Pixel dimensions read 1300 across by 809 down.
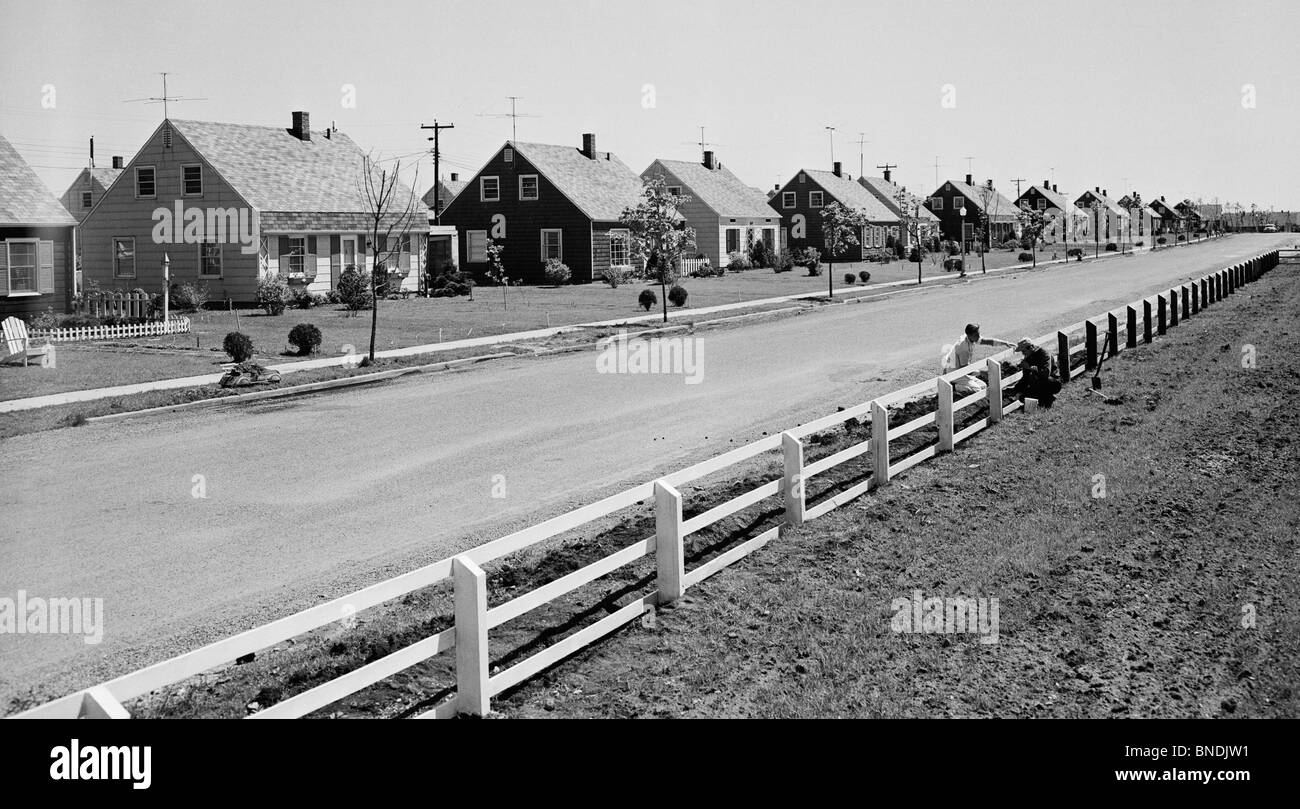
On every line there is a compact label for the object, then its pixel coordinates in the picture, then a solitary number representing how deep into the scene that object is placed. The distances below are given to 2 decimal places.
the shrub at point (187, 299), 40.69
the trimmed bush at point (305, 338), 27.80
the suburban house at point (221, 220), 44.00
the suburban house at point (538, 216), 61.31
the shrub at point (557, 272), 59.72
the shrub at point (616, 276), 57.96
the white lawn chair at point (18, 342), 26.53
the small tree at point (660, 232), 40.97
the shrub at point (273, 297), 40.16
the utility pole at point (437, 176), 76.61
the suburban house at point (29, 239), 34.38
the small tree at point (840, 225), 64.06
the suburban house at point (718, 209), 76.56
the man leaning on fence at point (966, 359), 18.14
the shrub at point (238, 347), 25.06
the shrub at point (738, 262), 76.75
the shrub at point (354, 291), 41.91
